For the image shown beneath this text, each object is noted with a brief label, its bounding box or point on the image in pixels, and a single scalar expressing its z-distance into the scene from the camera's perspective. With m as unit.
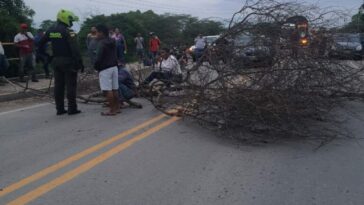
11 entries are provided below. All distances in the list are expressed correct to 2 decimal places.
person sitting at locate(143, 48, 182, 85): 10.38
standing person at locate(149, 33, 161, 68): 16.10
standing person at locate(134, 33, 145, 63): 22.17
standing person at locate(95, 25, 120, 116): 9.79
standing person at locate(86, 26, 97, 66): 14.56
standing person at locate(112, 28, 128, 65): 13.78
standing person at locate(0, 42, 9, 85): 12.71
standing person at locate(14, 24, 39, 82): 15.08
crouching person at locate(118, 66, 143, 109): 10.68
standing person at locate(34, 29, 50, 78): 15.99
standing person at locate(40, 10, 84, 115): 10.02
